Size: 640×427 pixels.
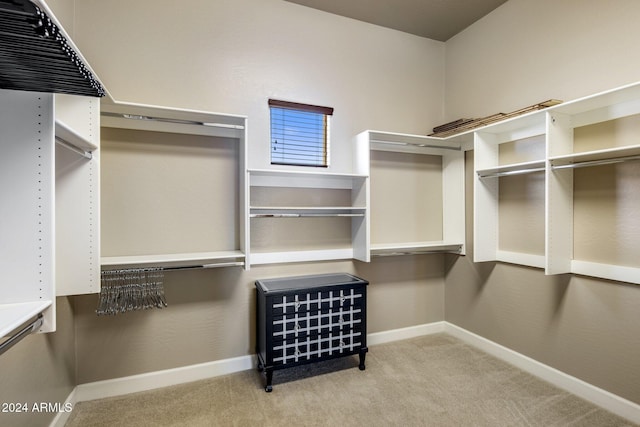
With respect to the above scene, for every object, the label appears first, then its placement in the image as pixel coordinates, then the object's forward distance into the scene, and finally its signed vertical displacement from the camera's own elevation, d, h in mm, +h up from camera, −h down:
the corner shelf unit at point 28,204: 1155 +39
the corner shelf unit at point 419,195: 3061 +191
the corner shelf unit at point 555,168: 1982 +335
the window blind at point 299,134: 2775 +734
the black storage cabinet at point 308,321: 2328 -839
